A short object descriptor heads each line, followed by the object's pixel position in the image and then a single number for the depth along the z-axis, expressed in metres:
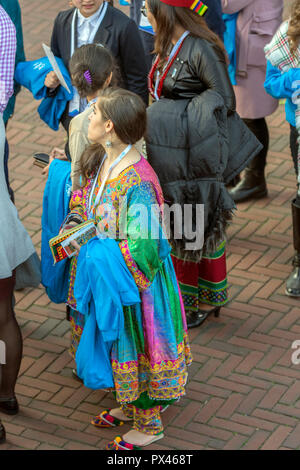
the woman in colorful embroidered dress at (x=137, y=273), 7.58
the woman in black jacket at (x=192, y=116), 8.95
